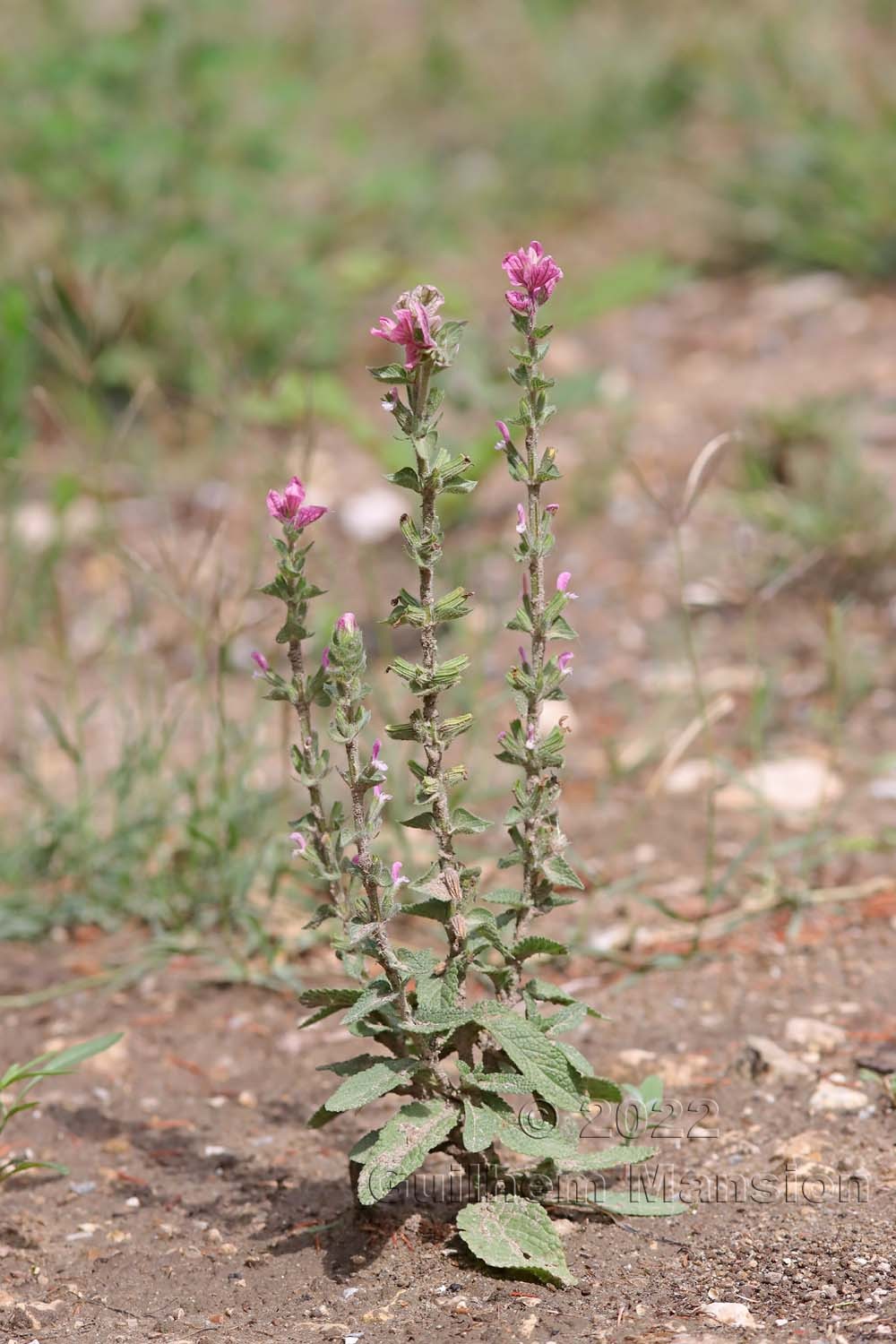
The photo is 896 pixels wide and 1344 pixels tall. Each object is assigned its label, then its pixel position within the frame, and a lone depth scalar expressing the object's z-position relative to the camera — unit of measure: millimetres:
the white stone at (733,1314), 3484
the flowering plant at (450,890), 3482
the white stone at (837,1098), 4437
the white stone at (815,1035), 4773
